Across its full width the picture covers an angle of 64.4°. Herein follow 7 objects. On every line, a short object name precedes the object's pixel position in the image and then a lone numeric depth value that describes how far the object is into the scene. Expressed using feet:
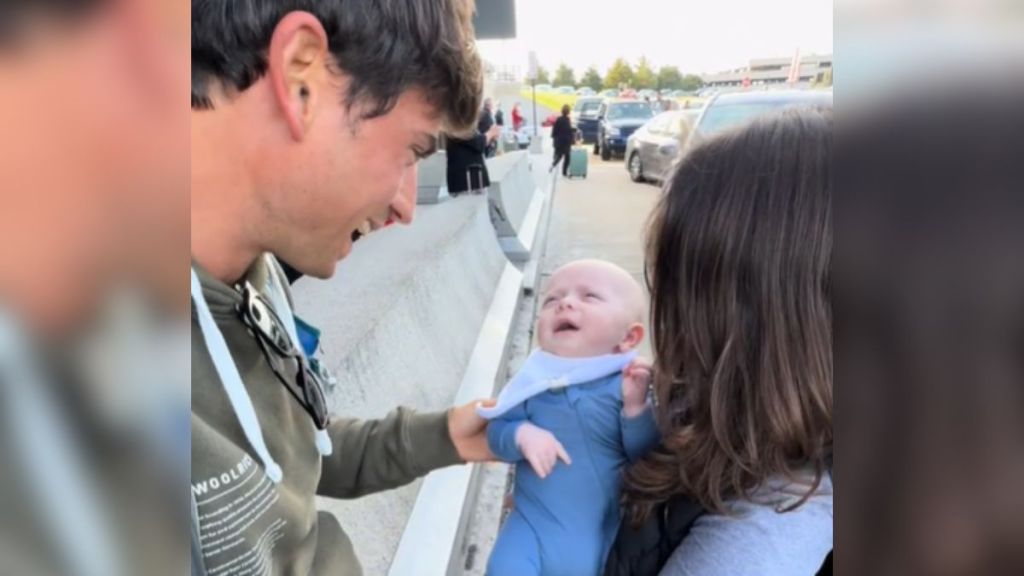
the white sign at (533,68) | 77.25
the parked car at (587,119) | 102.47
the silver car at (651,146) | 48.15
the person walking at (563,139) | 66.74
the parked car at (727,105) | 24.09
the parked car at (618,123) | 82.38
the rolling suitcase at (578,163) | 67.51
